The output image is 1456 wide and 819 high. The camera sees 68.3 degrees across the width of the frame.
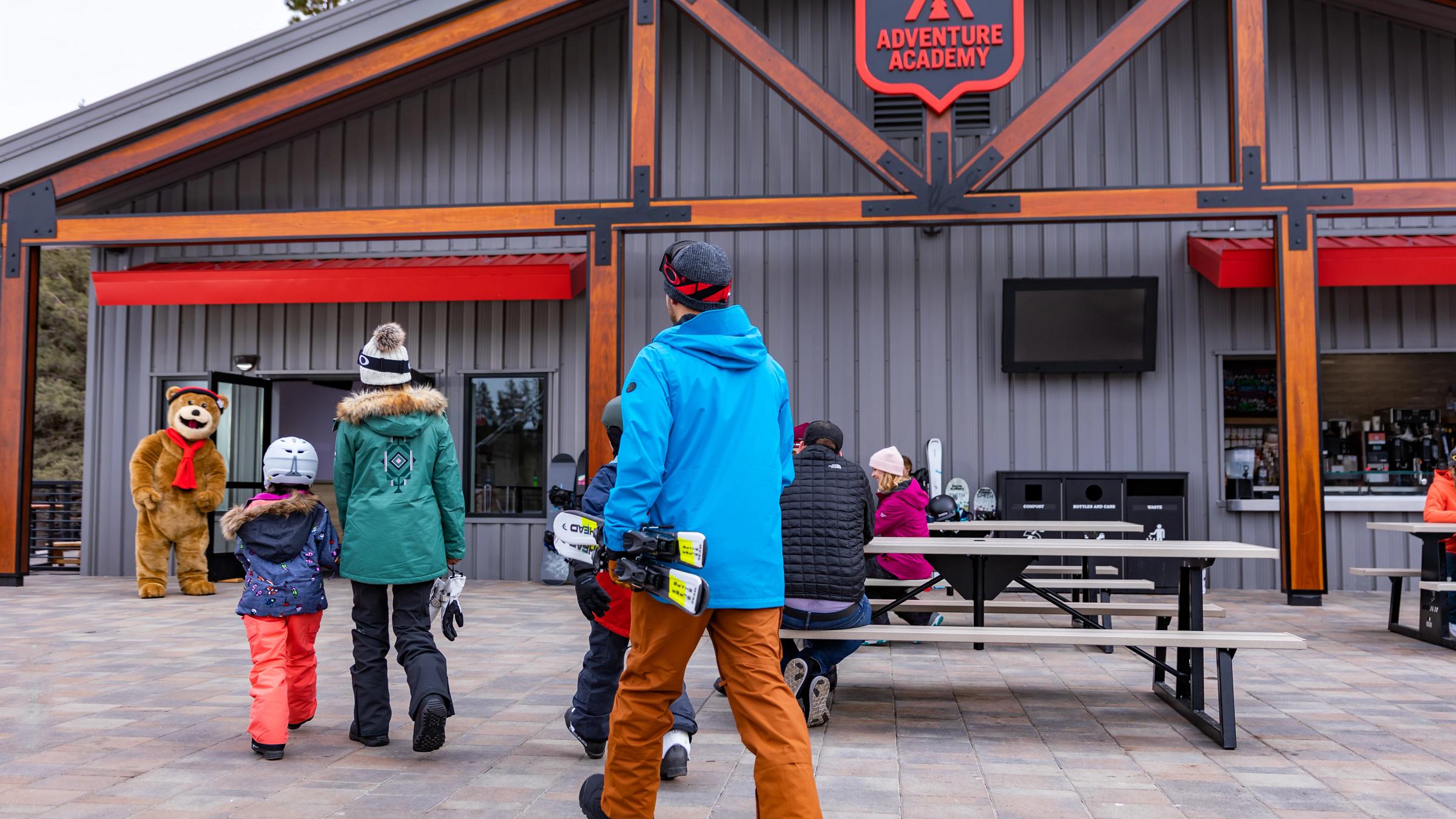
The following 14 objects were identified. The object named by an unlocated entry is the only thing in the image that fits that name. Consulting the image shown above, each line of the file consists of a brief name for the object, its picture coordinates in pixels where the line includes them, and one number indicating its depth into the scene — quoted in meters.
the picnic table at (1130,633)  4.27
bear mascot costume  9.30
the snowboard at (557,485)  10.34
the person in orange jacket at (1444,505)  6.53
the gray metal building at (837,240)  10.18
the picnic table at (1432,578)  6.43
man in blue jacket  2.70
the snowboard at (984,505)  9.98
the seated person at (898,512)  6.36
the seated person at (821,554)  4.48
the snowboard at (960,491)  10.03
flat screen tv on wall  10.09
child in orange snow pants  3.98
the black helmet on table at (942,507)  7.10
